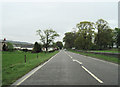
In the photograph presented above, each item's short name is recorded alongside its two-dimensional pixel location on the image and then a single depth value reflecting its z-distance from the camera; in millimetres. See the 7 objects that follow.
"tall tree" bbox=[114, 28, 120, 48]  75681
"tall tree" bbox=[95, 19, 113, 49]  57594
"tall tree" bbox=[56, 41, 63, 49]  176250
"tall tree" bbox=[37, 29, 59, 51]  71231
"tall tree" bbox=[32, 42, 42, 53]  49088
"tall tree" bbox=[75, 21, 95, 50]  49219
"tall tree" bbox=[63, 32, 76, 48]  88988
